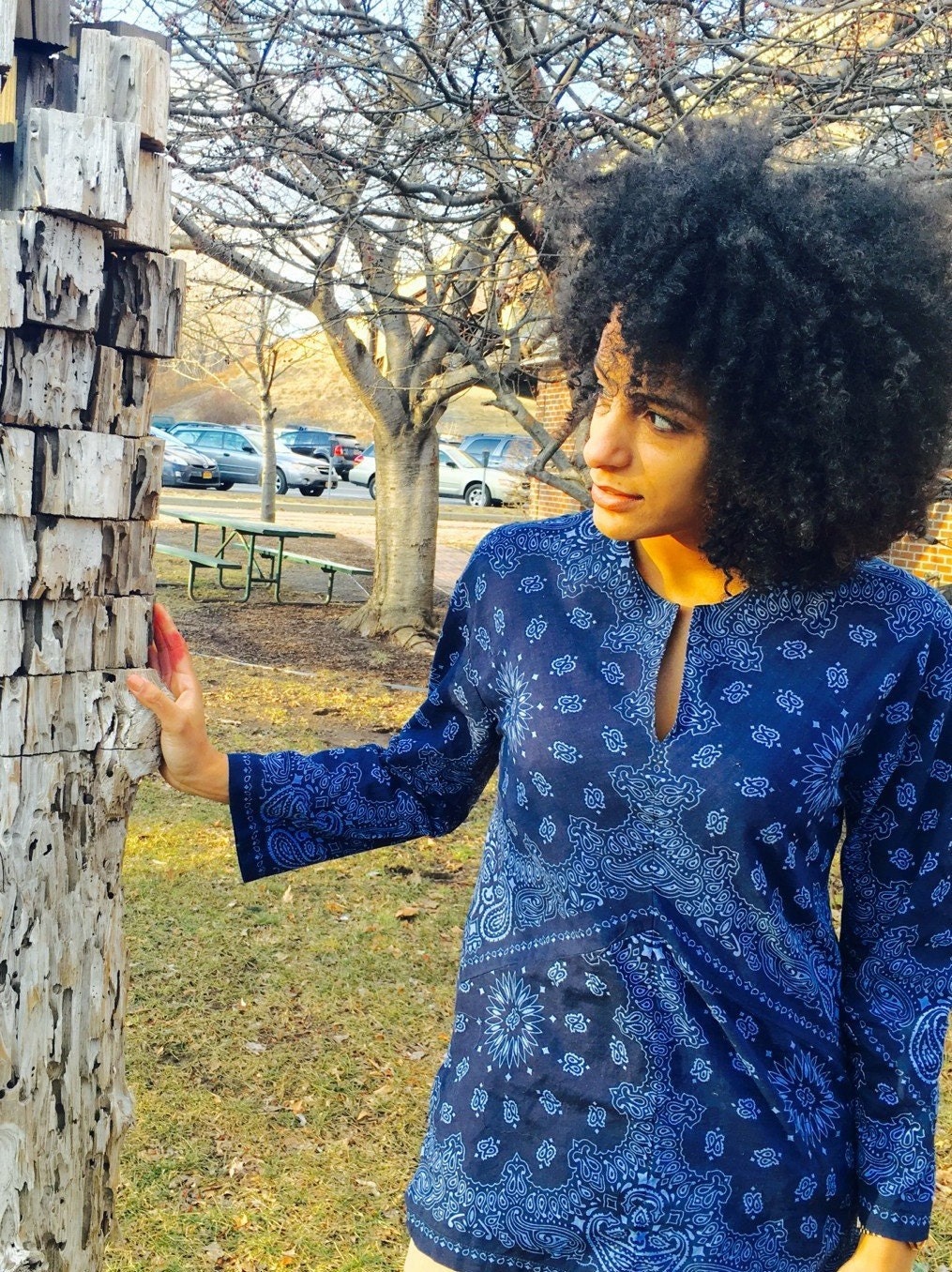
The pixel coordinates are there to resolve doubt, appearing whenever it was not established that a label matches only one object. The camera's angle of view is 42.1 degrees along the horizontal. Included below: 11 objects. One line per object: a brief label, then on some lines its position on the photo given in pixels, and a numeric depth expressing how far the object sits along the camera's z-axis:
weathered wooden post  1.75
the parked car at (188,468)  25.81
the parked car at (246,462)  28.08
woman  1.46
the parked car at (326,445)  33.62
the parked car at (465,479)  27.67
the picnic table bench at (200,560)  11.49
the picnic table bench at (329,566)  11.53
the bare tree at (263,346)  14.42
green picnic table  11.62
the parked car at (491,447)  27.36
